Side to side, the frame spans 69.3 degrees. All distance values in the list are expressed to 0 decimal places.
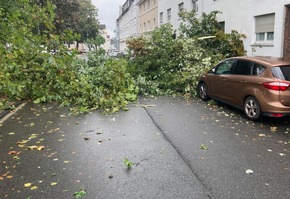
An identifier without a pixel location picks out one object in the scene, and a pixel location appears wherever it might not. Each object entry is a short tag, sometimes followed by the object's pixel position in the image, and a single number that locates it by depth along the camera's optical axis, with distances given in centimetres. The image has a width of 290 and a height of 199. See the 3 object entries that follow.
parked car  484
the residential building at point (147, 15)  2515
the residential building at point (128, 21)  3726
